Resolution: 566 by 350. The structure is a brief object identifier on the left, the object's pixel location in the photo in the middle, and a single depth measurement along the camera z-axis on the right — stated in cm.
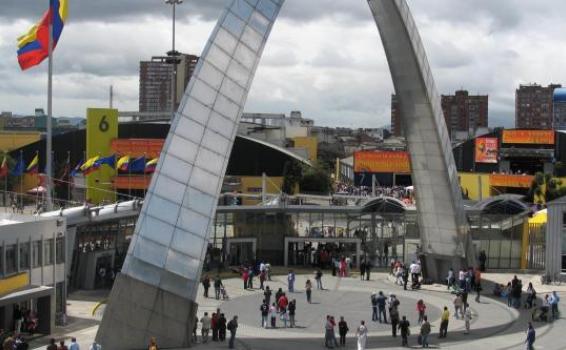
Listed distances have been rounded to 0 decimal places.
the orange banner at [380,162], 11012
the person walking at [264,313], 3206
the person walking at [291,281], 4119
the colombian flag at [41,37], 3969
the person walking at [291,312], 3216
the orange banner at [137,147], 8850
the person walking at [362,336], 2678
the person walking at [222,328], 2838
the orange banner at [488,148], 10156
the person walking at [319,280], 4278
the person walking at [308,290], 3859
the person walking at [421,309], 3269
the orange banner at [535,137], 10006
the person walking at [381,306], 3388
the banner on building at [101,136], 8669
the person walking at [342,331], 2866
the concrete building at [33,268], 2895
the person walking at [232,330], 2743
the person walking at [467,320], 3167
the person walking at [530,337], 2832
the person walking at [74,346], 2362
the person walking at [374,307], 3416
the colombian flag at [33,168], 5864
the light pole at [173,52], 6041
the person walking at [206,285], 3941
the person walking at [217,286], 3912
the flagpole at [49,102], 3988
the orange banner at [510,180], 9588
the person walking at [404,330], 2906
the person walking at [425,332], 2875
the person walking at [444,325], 3032
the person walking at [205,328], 2800
